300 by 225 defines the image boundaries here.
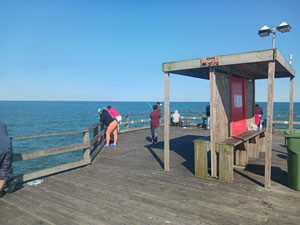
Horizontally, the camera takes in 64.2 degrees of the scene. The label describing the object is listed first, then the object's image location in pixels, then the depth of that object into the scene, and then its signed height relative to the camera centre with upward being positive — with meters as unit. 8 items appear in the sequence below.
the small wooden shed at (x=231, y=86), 4.75 +0.44
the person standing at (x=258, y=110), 11.44 -0.38
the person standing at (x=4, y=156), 4.27 -0.94
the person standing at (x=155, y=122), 9.88 -0.79
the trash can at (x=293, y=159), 4.59 -1.12
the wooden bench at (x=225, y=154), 5.28 -1.26
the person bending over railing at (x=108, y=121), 9.35 -0.69
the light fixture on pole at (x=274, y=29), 7.17 +2.21
